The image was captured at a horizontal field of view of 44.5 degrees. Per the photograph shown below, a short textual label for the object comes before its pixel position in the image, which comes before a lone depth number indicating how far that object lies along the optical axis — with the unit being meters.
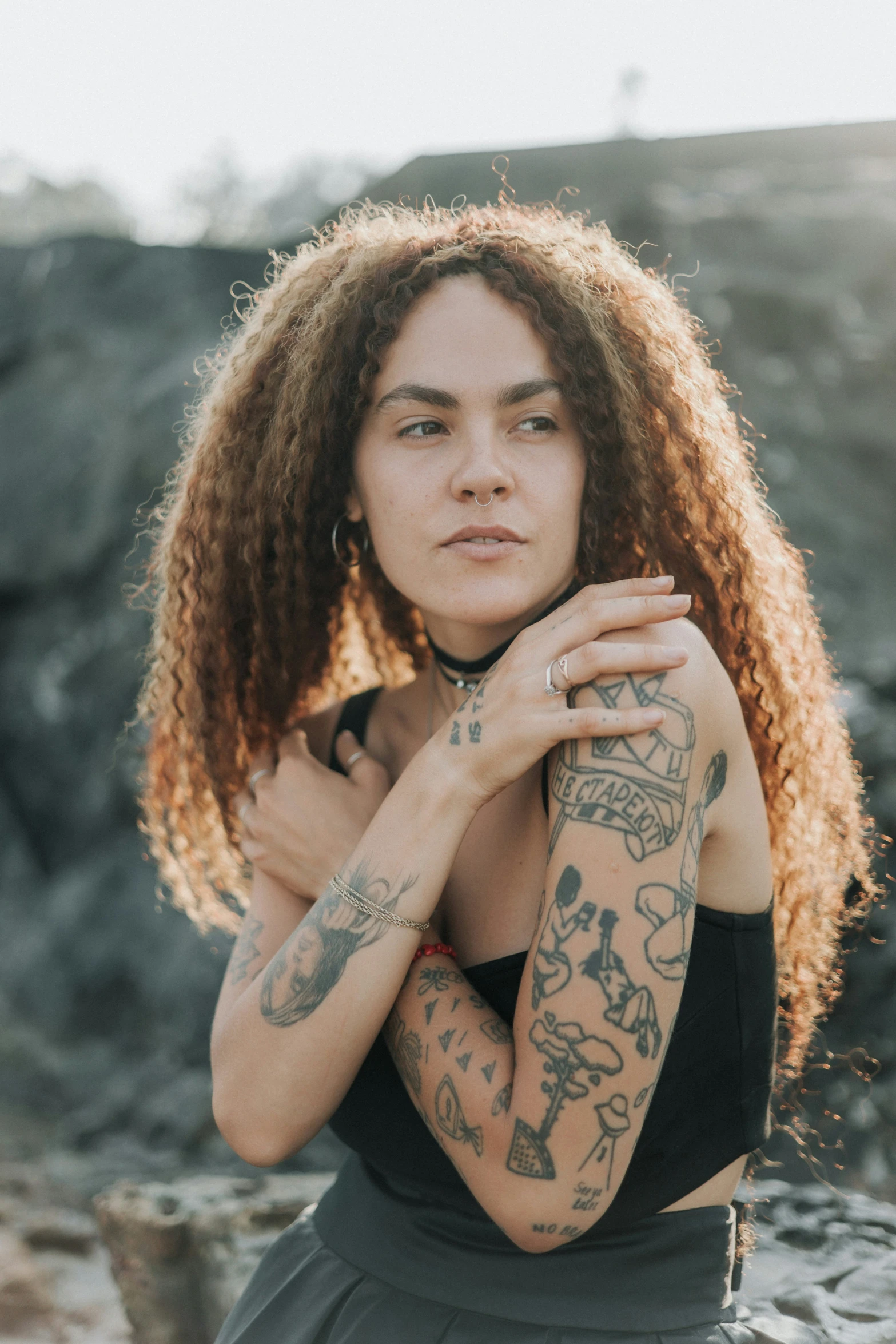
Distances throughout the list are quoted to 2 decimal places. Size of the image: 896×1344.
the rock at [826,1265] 2.18
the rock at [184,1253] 2.67
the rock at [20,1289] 3.64
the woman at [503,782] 1.40
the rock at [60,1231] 4.21
